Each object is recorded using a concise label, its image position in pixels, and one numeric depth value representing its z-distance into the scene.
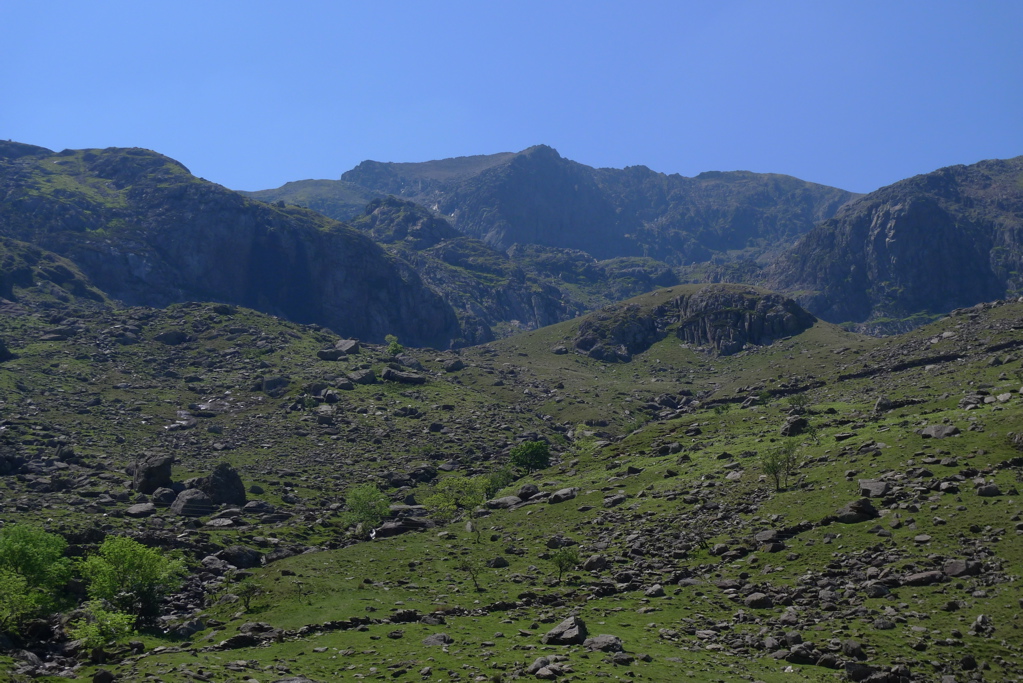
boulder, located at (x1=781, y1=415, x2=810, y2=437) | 109.64
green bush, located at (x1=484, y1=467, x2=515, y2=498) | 126.15
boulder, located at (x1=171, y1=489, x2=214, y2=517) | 104.01
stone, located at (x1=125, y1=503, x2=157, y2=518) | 99.94
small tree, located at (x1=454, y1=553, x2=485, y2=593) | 76.16
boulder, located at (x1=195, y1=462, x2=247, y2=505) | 111.00
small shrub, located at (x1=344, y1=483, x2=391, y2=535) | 102.12
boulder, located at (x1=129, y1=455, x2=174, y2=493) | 111.03
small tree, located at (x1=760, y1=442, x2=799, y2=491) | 83.44
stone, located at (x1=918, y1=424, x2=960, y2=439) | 82.00
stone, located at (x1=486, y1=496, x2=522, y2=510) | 109.50
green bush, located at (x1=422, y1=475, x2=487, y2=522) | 109.50
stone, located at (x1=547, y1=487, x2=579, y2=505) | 104.03
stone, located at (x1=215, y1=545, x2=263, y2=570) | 85.88
